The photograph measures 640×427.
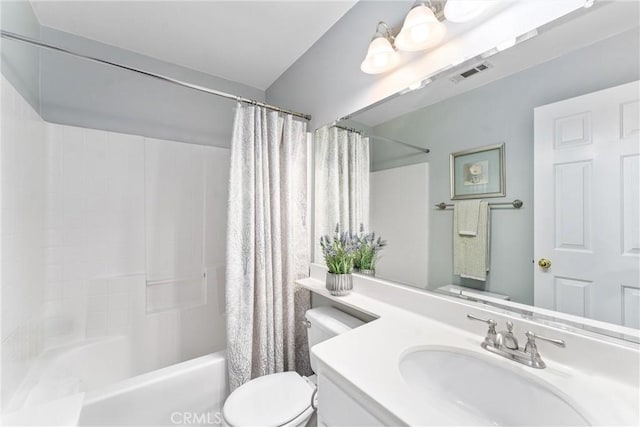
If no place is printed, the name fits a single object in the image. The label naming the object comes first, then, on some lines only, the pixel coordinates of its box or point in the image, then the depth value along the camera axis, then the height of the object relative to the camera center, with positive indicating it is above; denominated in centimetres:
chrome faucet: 69 -37
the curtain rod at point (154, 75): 104 +71
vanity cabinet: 61 -50
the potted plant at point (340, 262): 128 -24
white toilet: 105 -82
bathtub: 102 -87
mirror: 64 +15
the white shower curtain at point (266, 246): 144 -18
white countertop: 54 -40
